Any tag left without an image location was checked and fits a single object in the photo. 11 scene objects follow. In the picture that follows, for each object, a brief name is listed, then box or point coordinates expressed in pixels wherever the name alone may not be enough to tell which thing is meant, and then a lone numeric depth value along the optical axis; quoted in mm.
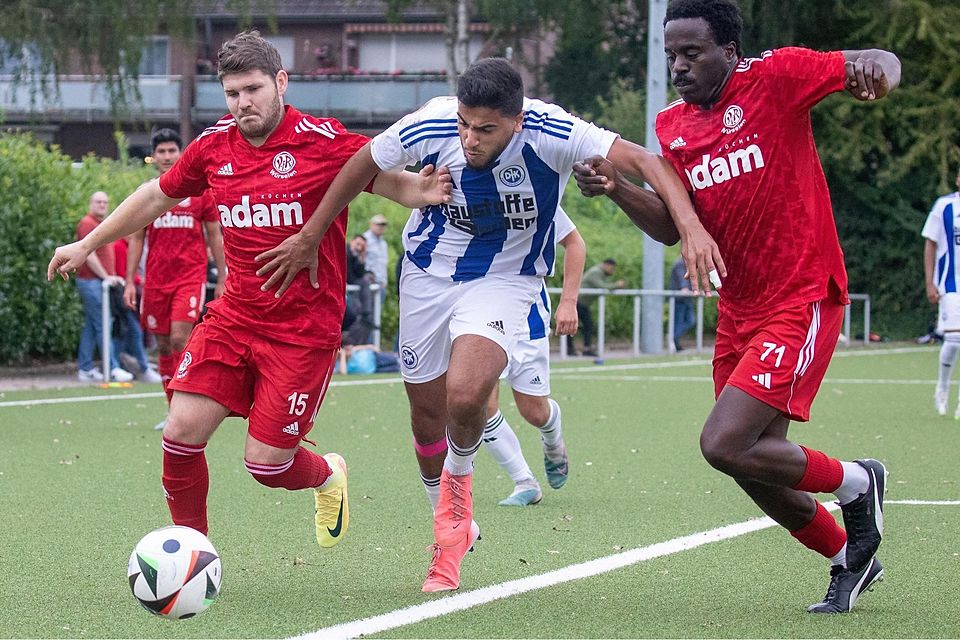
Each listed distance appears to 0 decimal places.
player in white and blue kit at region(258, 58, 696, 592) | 5621
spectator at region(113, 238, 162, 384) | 16797
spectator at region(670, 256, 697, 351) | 25406
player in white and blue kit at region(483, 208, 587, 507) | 8039
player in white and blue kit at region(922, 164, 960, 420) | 12750
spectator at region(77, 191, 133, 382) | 16234
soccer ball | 4914
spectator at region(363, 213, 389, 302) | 20016
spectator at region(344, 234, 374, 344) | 18500
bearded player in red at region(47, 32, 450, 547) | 5715
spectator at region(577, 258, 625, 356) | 23453
